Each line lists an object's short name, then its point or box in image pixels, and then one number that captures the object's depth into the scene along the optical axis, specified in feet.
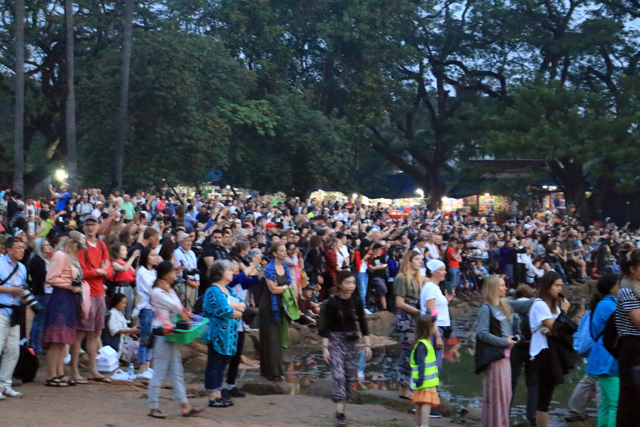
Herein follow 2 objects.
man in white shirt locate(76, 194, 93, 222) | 58.61
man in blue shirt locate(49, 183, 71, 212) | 58.75
